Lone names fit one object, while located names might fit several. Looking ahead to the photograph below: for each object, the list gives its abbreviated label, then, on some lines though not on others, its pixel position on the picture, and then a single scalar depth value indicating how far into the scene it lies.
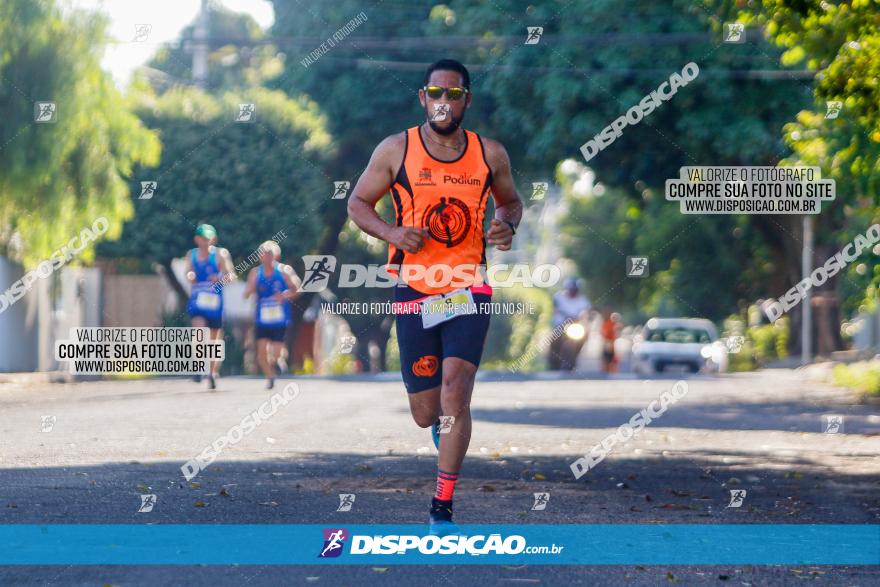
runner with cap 17.62
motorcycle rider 25.09
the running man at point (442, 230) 6.96
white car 35.56
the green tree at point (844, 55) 9.59
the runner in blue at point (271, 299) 18.02
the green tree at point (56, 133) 20.38
